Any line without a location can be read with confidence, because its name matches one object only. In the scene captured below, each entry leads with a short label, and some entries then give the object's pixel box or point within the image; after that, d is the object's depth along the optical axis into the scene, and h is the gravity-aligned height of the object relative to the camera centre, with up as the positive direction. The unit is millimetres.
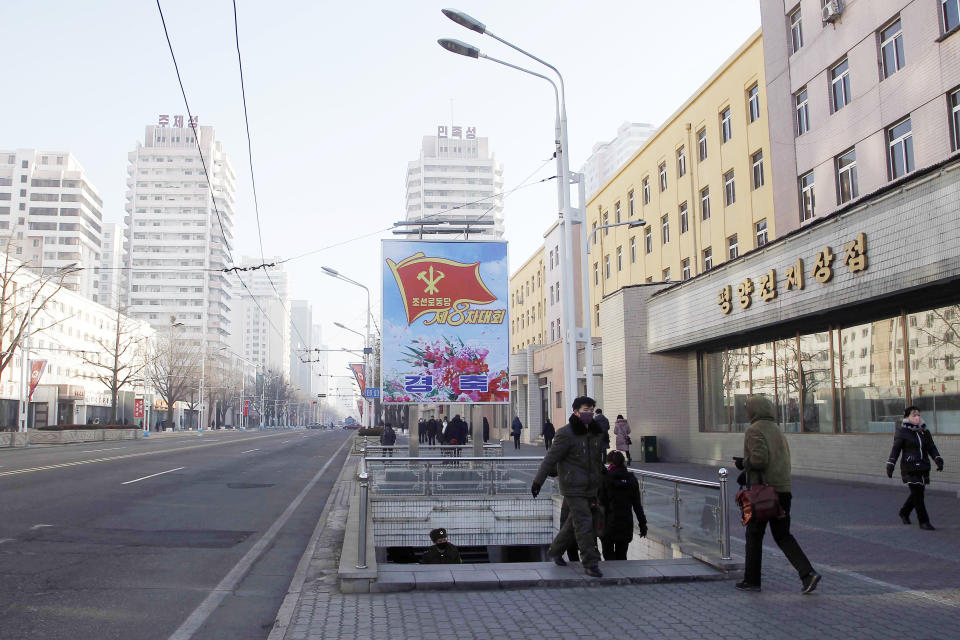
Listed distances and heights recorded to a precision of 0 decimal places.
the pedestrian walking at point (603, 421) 20953 -594
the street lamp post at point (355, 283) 40281 +6506
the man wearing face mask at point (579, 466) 7887 -667
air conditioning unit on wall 21000 +10110
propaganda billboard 17656 +1729
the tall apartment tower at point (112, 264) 153125 +27723
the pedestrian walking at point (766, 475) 6918 -701
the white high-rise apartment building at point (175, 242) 152625 +32266
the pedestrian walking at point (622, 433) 24484 -1073
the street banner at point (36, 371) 47094 +2156
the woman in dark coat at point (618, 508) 9648 -1321
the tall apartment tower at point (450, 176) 164000 +46360
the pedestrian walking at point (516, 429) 39950 -1485
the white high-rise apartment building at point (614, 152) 163125 +51338
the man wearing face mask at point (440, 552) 10656 -2015
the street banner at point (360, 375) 50059 +1748
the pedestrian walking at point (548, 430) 30488 -1186
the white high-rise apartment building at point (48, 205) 129875 +33004
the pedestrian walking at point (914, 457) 10906 -881
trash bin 26125 -1609
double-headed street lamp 14141 +3662
